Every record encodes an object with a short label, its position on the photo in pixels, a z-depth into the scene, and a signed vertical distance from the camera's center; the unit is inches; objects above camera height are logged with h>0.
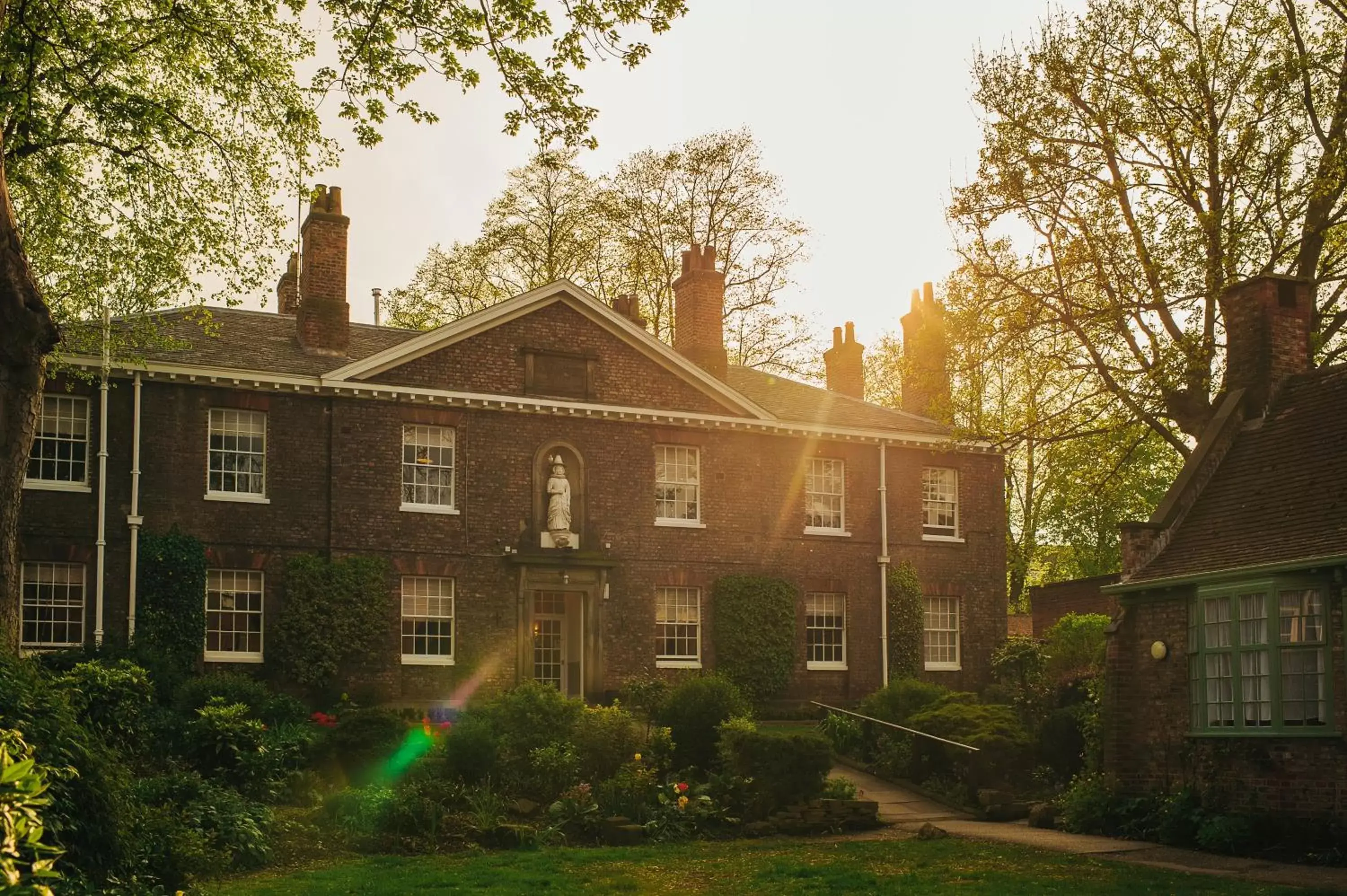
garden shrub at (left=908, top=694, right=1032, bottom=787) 855.1 -109.9
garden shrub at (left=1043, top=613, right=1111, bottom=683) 1021.2 -67.6
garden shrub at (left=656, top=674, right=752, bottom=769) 836.6 -93.8
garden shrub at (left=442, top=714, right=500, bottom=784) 741.3 -101.2
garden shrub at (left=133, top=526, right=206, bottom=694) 975.6 -17.6
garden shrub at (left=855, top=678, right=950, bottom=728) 1002.1 -98.0
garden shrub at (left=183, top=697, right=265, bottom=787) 746.2 -95.7
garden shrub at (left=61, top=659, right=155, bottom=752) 681.0 -67.7
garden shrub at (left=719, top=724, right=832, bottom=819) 759.7 -112.4
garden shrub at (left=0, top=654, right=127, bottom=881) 364.8 -55.9
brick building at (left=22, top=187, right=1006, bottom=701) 1003.9 +66.8
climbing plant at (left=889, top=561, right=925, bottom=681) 1267.2 -49.8
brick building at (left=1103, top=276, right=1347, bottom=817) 638.5 -15.7
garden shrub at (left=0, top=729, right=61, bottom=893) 187.2 -36.4
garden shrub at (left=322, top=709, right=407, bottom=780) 771.4 -98.6
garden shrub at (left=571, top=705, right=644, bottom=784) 781.9 -101.4
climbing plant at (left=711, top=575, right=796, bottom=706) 1182.3 -57.0
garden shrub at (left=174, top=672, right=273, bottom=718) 861.2 -79.6
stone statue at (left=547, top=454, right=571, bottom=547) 1128.0 +51.8
